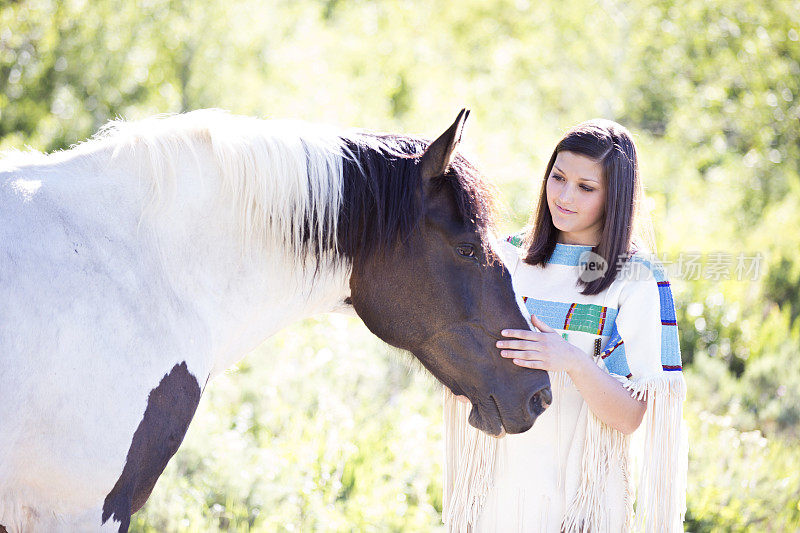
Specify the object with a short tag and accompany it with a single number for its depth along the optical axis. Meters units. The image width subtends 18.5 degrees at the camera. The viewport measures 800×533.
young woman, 4.60
